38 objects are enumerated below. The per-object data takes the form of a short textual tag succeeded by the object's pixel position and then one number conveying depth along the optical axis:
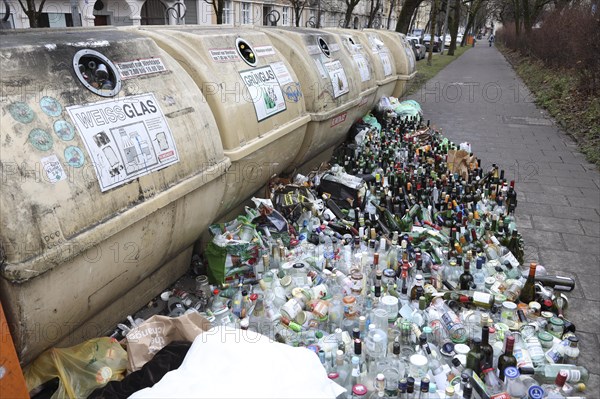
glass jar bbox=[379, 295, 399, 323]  3.75
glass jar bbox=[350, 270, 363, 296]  4.03
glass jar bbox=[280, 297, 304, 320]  3.69
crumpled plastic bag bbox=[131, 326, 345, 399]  2.46
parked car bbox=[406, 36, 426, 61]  29.22
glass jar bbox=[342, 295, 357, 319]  3.76
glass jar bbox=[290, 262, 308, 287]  4.19
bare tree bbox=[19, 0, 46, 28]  8.72
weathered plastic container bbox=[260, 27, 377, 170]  6.01
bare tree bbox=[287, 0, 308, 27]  26.45
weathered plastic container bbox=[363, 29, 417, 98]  11.66
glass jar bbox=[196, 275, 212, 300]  4.16
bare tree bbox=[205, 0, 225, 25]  11.85
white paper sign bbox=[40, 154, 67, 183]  2.53
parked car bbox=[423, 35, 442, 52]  37.47
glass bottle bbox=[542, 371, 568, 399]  3.05
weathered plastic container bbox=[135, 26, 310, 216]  4.15
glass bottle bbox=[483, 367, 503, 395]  3.15
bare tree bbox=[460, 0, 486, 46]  35.92
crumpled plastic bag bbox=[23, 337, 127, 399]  2.83
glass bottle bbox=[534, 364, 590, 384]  3.29
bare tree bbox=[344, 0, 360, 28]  25.66
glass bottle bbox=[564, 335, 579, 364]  3.48
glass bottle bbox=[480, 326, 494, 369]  3.31
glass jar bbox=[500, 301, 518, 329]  3.81
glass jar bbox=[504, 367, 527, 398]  3.08
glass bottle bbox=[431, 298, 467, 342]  3.59
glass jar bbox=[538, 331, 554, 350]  3.58
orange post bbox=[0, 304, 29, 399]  2.25
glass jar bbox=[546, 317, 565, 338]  3.69
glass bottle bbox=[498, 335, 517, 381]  3.26
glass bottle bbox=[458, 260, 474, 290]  4.23
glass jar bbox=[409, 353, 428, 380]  3.12
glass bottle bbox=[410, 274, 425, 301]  4.03
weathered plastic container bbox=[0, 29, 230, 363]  2.45
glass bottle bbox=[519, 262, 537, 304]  4.14
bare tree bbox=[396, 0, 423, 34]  16.73
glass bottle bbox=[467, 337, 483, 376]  3.29
